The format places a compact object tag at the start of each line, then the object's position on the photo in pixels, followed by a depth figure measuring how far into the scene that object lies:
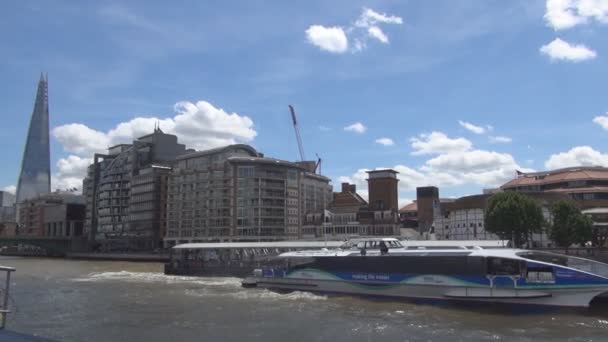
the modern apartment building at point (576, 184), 109.50
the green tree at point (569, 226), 76.19
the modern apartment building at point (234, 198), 142.38
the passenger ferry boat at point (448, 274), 41.12
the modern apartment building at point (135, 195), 170.25
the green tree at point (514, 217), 80.62
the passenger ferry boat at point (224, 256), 74.38
